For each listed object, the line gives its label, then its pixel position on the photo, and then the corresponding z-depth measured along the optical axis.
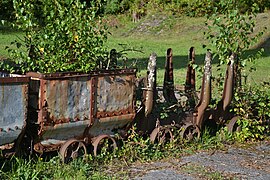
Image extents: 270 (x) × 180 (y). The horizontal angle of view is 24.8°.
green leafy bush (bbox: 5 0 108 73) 7.25
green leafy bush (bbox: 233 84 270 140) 9.12
